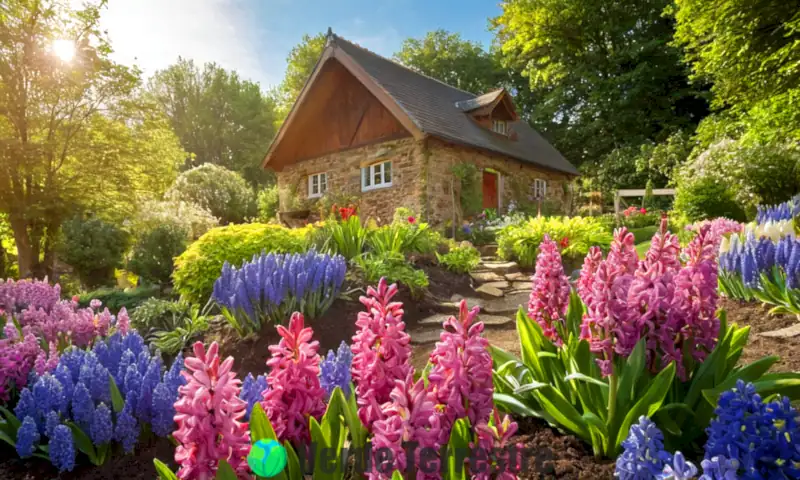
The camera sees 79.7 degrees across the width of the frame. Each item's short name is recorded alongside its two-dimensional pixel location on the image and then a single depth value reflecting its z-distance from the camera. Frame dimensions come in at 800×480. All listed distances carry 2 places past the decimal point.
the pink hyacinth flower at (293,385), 1.38
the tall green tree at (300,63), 33.94
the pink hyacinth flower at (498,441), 1.21
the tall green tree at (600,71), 25.28
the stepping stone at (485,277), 7.68
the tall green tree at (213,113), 39.84
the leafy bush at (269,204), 23.08
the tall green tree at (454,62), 33.97
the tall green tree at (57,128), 14.77
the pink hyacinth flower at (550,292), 2.11
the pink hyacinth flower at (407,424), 1.17
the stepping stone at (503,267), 8.41
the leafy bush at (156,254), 10.48
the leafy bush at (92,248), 11.96
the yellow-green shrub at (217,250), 5.89
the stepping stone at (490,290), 6.78
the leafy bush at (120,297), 8.03
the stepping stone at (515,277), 7.80
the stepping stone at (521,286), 7.10
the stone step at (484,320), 5.11
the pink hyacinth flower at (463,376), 1.26
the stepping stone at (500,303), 5.83
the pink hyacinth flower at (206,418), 1.15
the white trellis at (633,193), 16.26
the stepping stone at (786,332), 3.38
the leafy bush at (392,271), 5.78
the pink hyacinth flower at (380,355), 1.43
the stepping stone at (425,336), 4.56
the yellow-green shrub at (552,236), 8.57
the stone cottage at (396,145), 14.57
